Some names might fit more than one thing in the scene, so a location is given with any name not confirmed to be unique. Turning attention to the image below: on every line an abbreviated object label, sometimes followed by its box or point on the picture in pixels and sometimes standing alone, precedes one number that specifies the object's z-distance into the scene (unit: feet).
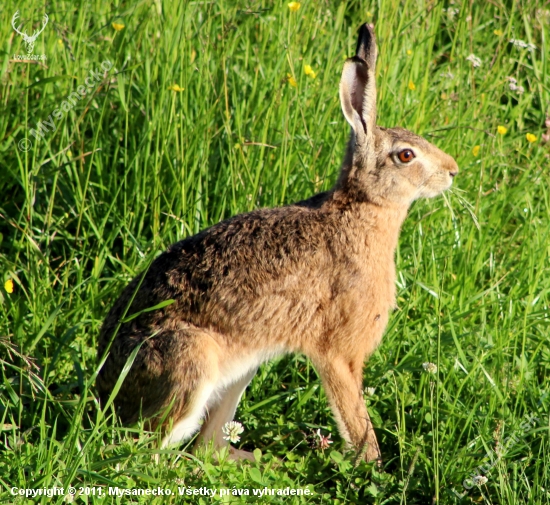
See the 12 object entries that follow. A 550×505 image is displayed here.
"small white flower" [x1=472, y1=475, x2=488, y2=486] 22.58
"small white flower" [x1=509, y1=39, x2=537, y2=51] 36.19
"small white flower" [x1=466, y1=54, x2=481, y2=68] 35.99
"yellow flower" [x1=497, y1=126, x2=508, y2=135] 34.60
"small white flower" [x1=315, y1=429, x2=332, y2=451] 26.13
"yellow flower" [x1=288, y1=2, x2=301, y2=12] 33.53
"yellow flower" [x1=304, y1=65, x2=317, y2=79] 32.96
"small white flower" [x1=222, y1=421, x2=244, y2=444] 24.68
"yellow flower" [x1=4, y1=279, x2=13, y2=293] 27.27
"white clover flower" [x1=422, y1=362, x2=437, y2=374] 24.68
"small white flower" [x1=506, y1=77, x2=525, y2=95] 36.38
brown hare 24.25
